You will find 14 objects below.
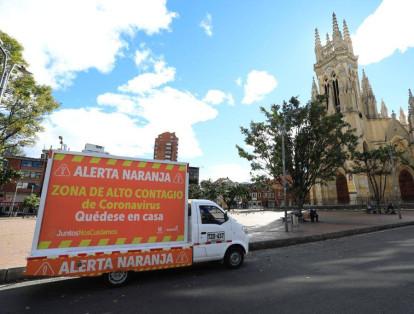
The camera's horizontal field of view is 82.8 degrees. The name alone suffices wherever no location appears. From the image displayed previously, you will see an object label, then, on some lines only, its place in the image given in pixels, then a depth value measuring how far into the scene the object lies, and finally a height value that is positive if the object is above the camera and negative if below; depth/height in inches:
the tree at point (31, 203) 1754.4 -19.5
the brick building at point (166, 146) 4640.5 +1116.7
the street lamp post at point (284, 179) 569.5 +62.0
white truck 192.2 -17.6
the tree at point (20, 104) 605.9 +252.7
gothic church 1630.2 +699.5
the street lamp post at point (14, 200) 1941.3 -2.8
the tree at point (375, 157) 1111.0 +234.6
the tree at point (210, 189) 2373.3 +149.9
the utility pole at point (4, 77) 313.1 +166.1
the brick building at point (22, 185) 2116.1 +145.4
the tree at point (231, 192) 2455.8 +128.6
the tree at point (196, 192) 2482.0 +119.5
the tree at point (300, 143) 723.4 +191.0
